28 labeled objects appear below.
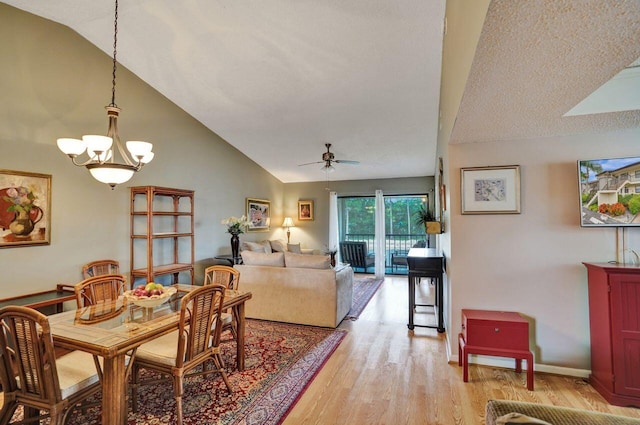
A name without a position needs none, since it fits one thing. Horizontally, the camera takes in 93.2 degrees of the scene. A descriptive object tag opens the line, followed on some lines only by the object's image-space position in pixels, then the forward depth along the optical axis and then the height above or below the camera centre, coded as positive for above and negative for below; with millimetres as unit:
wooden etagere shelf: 4238 -167
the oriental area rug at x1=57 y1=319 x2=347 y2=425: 2120 -1366
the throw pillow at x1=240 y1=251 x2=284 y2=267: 4199 -524
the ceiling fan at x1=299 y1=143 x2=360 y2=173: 5277 +1078
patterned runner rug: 4554 -1360
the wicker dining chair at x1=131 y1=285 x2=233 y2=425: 1993 -895
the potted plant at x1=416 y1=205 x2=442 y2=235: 3879 +42
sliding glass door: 7867 -50
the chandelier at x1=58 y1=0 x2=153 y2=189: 2184 +535
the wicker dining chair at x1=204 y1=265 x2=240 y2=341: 2871 -594
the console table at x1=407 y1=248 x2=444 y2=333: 3746 -624
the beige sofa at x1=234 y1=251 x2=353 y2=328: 3906 -889
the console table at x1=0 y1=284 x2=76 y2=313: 2863 -755
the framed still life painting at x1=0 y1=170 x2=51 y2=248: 3006 +150
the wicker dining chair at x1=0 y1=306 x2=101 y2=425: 1565 -847
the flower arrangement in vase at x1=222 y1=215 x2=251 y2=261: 5664 -168
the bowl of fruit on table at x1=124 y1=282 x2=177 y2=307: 2234 -553
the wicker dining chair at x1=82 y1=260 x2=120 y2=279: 3518 -549
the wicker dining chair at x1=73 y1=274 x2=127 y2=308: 2451 -580
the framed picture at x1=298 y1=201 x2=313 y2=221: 8172 +302
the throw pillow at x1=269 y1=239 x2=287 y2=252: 6738 -544
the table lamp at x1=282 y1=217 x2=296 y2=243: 8100 -62
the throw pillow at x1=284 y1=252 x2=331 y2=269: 3994 -530
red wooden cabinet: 2217 -850
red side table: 2471 -983
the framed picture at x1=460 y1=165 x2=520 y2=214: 2789 +292
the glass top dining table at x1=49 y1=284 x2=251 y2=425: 1695 -674
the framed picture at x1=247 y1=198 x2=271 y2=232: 6814 +182
